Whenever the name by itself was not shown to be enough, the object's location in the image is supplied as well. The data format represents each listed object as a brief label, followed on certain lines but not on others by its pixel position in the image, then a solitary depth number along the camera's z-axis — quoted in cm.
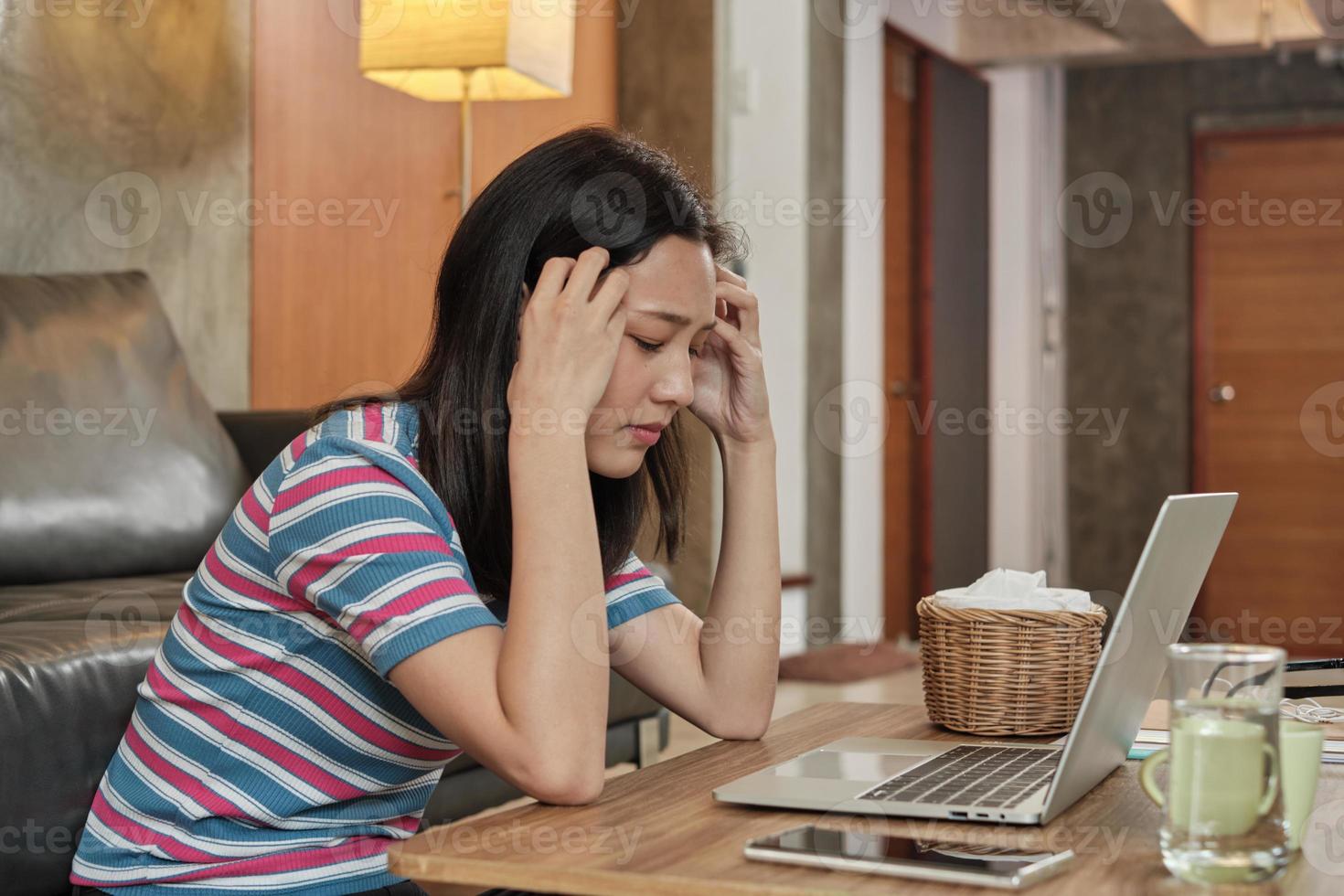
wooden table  76
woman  98
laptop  88
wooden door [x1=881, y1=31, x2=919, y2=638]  607
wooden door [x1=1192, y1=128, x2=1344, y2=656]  698
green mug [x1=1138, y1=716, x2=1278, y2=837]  75
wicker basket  120
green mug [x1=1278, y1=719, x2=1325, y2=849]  85
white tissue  123
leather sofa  161
